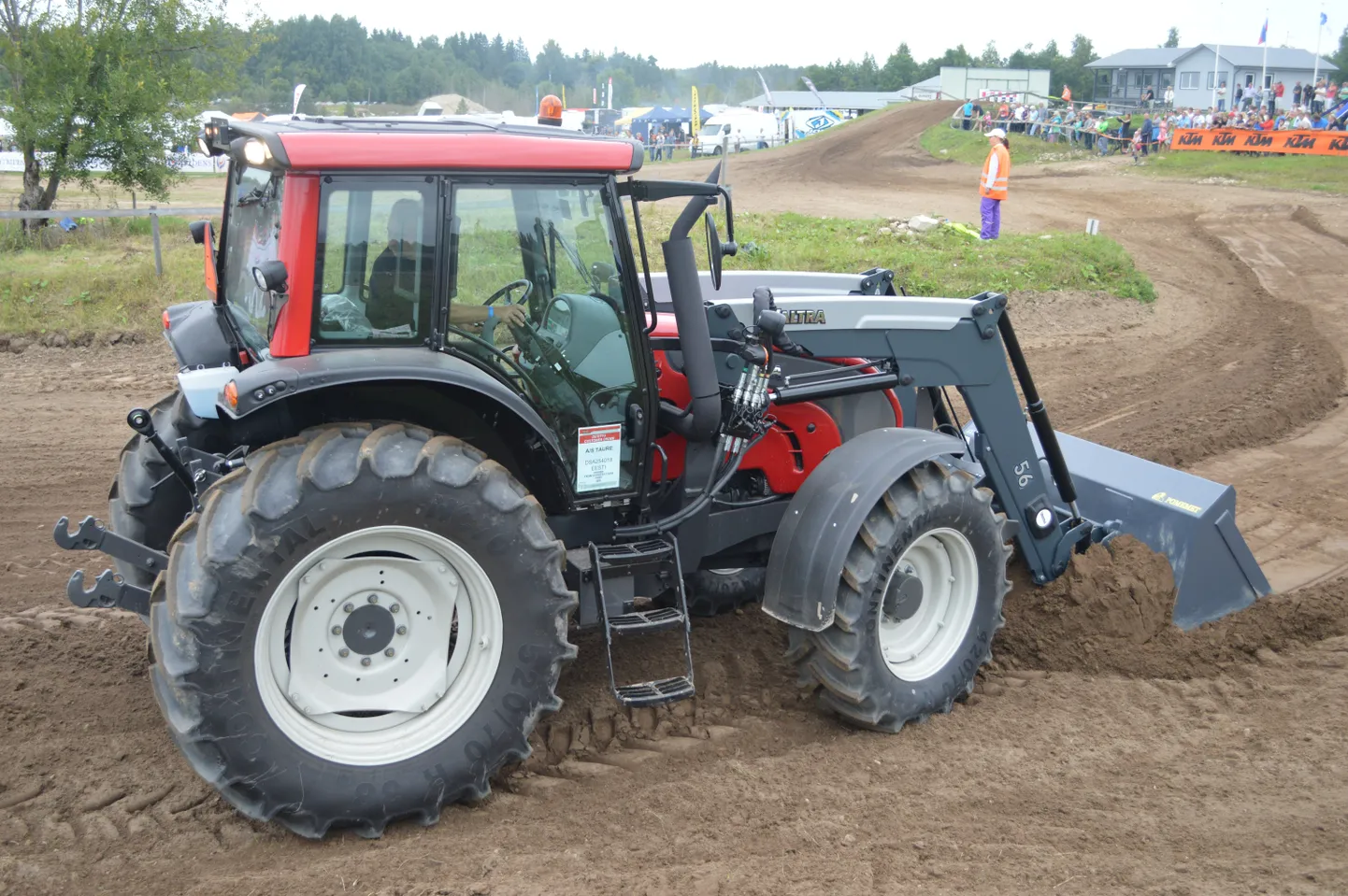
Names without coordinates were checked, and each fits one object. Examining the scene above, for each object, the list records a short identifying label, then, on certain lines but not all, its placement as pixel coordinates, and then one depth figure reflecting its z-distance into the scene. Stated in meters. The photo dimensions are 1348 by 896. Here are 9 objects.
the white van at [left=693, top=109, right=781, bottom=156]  44.00
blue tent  51.38
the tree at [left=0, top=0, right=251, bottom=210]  13.84
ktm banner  27.70
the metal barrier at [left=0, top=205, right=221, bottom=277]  12.30
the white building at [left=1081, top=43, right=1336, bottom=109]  65.00
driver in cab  3.65
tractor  3.39
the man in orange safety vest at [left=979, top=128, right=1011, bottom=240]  16.14
